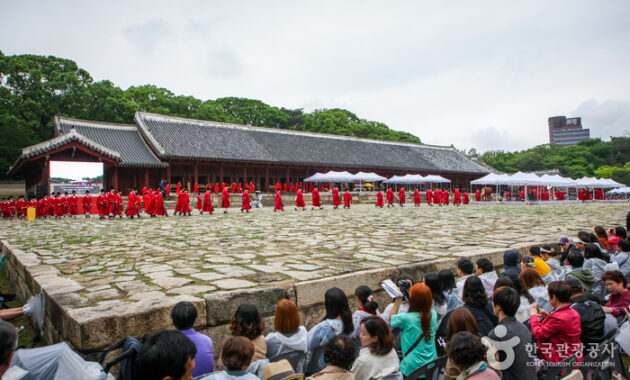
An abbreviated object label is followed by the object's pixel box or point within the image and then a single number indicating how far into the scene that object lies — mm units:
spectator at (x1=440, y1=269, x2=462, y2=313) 3996
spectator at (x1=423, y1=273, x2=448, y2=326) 3752
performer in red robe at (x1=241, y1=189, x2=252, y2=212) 17991
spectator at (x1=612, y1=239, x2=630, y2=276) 5316
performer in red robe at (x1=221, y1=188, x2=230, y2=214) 17700
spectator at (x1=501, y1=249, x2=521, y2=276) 5086
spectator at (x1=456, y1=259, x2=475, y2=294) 4676
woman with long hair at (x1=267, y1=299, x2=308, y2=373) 3090
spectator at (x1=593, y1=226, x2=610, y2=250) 7352
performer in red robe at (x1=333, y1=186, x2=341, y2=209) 23391
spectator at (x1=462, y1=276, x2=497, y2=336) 3617
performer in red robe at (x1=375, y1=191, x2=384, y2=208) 23875
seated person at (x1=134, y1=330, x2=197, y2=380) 2115
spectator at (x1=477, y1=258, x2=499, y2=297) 4484
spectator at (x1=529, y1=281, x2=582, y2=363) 3219
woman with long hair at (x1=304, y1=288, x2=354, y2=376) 3209
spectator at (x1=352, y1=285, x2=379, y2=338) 3459
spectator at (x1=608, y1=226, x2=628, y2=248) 6977
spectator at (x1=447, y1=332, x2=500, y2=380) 2404
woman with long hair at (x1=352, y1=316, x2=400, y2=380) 2801
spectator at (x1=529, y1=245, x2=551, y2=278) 5195
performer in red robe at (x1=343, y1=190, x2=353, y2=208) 22622
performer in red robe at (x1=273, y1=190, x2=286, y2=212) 19125
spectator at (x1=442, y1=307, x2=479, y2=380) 3020
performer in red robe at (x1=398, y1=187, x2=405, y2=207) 25438
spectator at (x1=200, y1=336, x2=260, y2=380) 2455
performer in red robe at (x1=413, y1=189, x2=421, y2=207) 26384
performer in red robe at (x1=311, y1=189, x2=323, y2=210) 20681
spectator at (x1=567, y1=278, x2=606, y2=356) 3383
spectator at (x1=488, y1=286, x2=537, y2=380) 2895
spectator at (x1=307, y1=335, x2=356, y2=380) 2566
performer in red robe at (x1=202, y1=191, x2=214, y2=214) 17166
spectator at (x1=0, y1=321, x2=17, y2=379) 1972
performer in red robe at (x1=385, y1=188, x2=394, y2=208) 24589
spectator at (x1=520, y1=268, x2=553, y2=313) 4176
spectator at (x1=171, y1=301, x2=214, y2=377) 2889
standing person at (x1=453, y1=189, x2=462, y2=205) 27731
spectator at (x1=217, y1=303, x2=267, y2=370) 3078
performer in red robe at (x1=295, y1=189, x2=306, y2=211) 20119
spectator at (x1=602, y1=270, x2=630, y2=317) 4016
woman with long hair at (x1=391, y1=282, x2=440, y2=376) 3238
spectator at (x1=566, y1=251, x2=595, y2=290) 4562
